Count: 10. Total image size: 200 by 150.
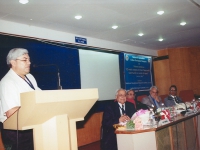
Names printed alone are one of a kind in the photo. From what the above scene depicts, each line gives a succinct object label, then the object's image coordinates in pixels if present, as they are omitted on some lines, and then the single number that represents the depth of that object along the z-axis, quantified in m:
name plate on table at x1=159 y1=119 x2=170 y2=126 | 3.05
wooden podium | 1.30
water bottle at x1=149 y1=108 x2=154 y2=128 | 2.91
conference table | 2.68
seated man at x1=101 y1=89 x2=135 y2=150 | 3.39
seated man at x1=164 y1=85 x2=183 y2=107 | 5.57
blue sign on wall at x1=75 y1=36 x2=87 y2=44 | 5.50
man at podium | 1.62
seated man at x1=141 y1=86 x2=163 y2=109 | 5.24
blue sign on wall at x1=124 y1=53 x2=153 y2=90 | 7.19
